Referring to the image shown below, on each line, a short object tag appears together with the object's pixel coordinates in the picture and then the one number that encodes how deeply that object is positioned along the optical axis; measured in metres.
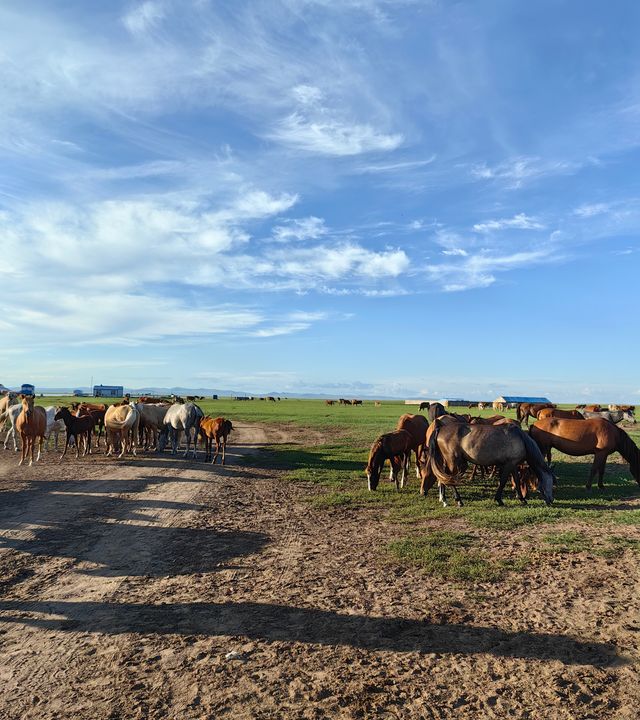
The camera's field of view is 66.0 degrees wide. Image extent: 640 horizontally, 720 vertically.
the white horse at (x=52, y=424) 24.11
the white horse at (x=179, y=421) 21.66
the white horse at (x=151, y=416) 23.62
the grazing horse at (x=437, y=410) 18.62
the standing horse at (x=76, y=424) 21.72
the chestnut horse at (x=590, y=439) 14.67
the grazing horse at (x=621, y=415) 35.96
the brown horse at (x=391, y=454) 14.91
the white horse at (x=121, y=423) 21.53
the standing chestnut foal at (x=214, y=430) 20.06
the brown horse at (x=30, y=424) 18.58
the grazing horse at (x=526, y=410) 31.72
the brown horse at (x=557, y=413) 21.81
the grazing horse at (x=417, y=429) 16.44
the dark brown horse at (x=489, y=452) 12.52
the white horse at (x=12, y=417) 23.00
